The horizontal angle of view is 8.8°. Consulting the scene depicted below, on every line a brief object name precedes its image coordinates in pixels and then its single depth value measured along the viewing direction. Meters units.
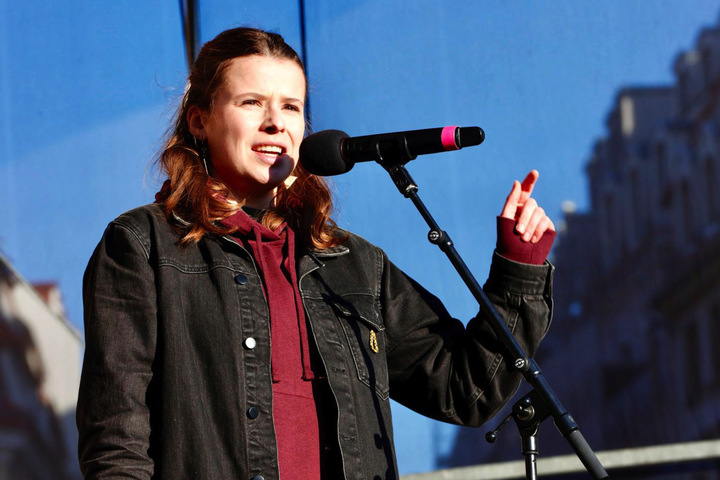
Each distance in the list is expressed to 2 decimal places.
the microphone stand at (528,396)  5.84
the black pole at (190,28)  7.00
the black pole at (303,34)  6.98
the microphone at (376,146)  5.97
